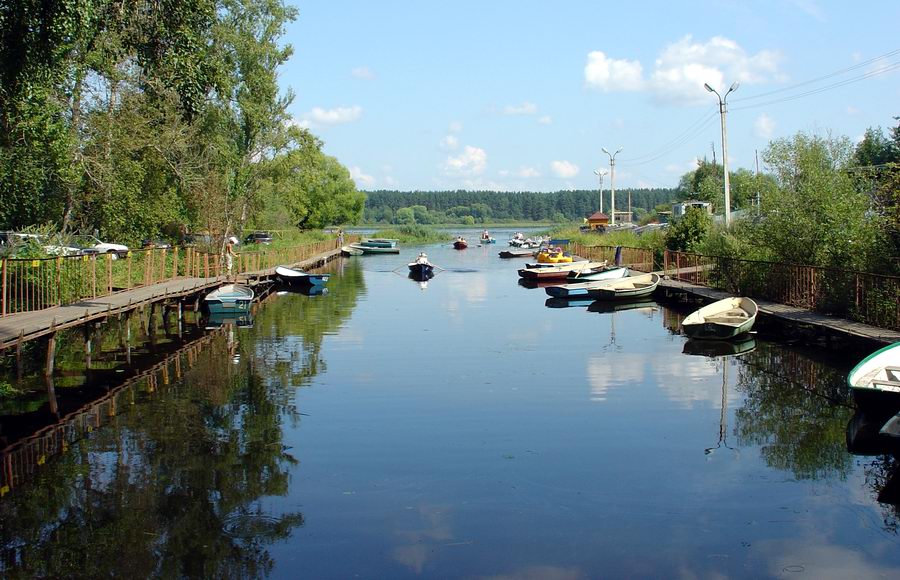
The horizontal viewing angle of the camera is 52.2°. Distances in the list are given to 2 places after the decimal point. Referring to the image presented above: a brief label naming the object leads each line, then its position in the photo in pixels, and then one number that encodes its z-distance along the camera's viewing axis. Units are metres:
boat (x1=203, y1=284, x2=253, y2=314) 31.09
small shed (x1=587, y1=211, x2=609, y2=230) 94.00
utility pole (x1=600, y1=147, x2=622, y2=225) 80.72
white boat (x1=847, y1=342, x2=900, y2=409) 12.75
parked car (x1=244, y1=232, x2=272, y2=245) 72.50
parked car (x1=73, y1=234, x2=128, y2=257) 33.03
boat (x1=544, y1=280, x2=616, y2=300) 36.81
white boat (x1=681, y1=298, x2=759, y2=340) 23.31
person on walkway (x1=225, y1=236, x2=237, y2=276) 41.44
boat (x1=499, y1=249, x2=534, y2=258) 76.69
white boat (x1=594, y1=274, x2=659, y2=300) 35.59
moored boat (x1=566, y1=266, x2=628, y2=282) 39.56
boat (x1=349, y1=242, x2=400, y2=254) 90.19
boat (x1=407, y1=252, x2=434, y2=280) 53.19
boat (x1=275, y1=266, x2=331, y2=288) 44.44
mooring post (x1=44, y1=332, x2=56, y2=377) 17.61
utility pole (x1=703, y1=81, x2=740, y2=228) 37.31
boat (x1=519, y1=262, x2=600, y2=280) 47.47
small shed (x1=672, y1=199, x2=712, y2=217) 64.64
